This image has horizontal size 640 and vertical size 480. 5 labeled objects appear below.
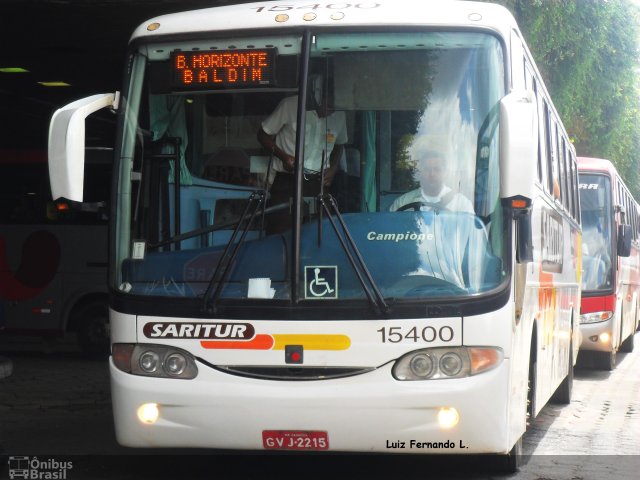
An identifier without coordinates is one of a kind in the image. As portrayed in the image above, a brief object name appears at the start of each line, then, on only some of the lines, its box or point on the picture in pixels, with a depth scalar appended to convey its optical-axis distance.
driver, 14.05
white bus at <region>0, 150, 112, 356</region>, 37.94
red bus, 35.62
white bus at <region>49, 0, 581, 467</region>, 13.55
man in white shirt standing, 14.13
